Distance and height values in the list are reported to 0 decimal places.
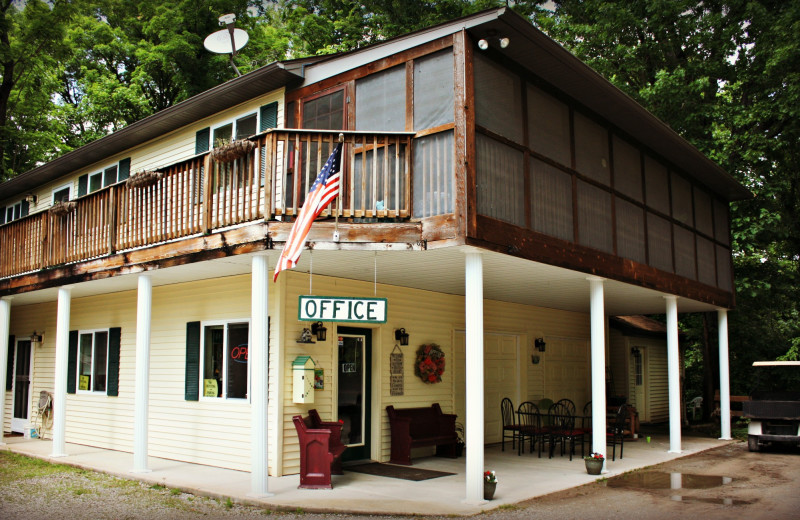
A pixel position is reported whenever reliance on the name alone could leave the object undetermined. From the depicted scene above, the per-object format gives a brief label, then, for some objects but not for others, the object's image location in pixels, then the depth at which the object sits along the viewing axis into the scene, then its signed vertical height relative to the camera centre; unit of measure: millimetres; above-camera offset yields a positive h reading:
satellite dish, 11867 +5347
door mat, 9930 -2094
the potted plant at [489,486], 8016 -1813
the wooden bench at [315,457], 8797 -1627
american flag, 7445 +1484
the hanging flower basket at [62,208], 11688 +2243
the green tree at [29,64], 18266 +7986
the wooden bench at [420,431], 10977 -1653
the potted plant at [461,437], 12095 -1933
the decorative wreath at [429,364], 12039 -520
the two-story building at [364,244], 8188 +1330
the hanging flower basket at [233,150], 8555 +2415
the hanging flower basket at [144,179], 9961 +2370
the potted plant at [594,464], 10164 -1965
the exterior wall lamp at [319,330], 10117 +78
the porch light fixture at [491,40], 8086 +3619
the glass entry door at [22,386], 15938 -1231
